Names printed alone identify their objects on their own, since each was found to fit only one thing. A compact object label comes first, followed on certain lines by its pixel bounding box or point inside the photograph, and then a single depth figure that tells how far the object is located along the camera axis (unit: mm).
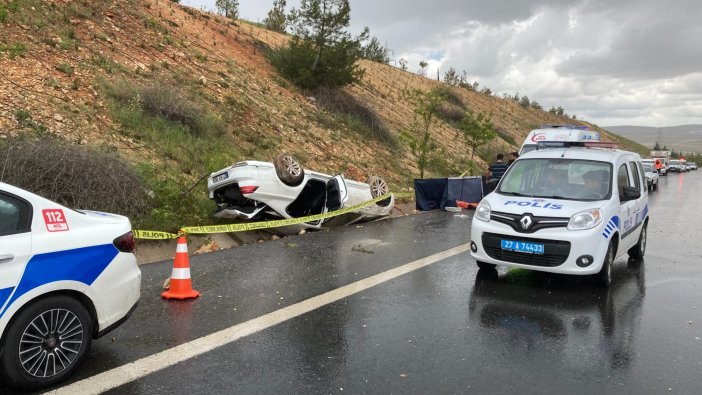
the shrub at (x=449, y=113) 37312
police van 6508
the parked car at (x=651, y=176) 27734
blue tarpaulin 15125
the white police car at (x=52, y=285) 3654
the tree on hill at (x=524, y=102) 61531
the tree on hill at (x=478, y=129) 24453
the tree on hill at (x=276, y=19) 38125
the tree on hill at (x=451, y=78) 53969
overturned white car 9547
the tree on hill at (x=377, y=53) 45719
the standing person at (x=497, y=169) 16266
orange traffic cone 6188
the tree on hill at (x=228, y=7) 36562
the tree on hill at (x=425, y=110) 19203
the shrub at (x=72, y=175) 8352
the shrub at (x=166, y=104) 14047
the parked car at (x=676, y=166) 57719
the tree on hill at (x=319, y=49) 23672
